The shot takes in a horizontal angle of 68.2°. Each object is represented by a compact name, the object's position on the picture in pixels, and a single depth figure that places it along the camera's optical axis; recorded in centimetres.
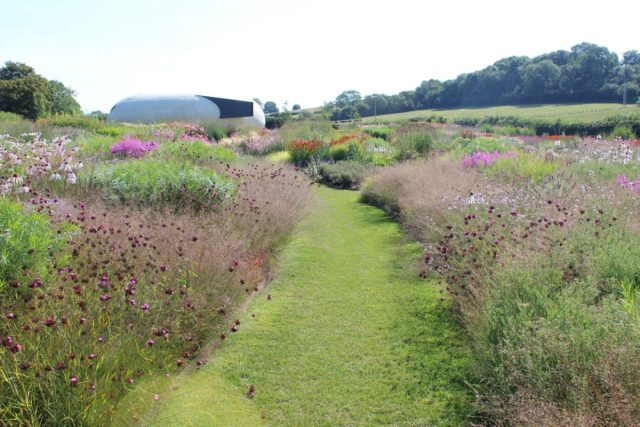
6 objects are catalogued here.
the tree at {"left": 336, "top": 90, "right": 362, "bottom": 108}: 8332
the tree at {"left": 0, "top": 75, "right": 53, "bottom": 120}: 3731
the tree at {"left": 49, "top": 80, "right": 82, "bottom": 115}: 5328
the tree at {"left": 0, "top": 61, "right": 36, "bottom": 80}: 4288
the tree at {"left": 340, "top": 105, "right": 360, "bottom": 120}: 6525
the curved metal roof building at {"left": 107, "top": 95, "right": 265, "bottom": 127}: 4159
